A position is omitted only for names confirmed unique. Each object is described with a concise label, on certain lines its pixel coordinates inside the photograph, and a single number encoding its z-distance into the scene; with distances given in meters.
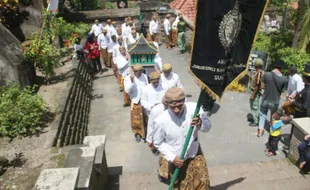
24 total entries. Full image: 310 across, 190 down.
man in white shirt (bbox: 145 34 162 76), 7.91
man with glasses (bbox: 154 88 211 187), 4.03
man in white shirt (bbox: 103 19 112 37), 13.19
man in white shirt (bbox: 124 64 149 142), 6.89
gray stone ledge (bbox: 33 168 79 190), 3.42
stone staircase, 5.20
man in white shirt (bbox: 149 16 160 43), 14.85
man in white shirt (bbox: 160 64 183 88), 6.45
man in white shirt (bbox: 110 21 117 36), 13.31
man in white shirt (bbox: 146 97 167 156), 4.84
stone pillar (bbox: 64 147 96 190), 4.00
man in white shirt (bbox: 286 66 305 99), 6.89
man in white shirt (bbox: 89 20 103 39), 14.47
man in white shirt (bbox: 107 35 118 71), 12.01
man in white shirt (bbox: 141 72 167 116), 6.24
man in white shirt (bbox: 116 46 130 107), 9.01
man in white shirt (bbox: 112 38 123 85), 9.68
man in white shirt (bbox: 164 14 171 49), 14.68
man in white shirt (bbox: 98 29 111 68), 12.32
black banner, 3.42
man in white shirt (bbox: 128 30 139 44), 11.16
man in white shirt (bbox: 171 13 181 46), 14.54
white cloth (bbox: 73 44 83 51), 10.62
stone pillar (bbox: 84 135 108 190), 4.79
